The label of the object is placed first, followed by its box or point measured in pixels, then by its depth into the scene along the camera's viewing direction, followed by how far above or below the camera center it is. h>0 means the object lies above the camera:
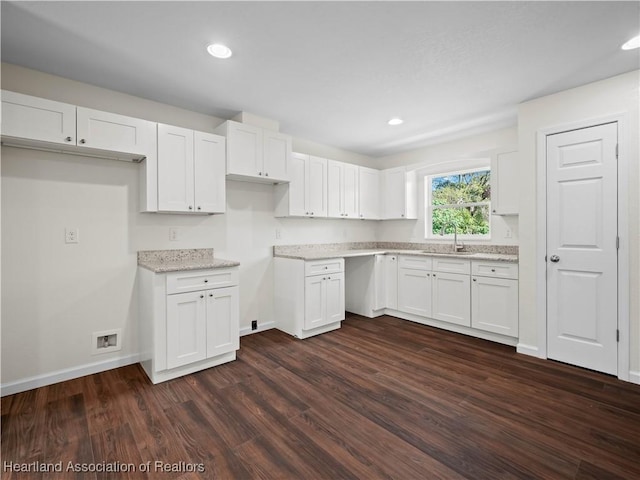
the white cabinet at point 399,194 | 4.60 +0.67
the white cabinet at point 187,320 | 2.46 -0.69
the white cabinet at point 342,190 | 4.17 +0.67
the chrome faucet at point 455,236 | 4.10 +0.03
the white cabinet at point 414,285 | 3.91 -0.61
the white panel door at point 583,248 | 2.57 -0.08
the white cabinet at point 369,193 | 4.60 +0.68
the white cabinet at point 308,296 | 3.47 -0.66
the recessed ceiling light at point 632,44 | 2.05 +1.31
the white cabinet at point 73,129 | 2.12 +0.82
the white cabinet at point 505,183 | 3.33 +0.60
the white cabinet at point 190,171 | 2.73 +0.62
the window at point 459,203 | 4.12 +0.48
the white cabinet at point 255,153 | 3.13 +0.91
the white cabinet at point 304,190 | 3.72 +0.59
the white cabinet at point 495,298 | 3.16 -0.63
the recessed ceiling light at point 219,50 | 2.11 +1.30
